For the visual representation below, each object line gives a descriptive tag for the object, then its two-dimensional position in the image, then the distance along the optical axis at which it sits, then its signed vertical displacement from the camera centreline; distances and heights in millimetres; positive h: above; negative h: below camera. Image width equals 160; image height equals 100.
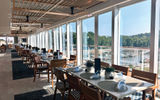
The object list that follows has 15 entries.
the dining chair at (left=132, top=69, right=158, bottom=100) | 1906 -548
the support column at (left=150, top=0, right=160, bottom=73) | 2668 +305
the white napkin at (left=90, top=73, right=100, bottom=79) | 2015 -523
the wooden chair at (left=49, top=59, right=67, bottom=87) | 3337 -485
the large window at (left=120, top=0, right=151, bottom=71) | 2949 +319
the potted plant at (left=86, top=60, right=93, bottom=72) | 2426 -390
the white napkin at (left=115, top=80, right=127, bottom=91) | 1508 -537
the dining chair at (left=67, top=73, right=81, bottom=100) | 1931 -706
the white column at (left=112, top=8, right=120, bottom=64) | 3750 +358
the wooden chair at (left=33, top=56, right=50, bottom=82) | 3885 -704
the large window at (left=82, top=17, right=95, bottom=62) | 5088 +373
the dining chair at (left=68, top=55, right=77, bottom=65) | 4555 -510
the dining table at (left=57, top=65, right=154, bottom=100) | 1446 -565
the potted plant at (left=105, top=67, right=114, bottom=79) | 2017 -454
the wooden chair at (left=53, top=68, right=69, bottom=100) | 2242 -745
